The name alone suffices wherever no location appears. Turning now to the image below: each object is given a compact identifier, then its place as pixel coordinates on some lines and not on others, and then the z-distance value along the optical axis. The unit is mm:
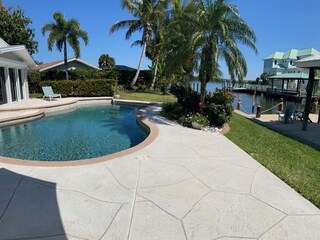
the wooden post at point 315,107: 15586
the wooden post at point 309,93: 10029
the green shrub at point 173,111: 11375
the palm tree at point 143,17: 25359
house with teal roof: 69375
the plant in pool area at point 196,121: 9688
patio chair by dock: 11664
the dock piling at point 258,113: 13664
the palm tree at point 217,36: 9867
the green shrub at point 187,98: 11930
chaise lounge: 19344
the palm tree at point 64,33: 24500
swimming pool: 7387
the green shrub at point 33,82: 23672
